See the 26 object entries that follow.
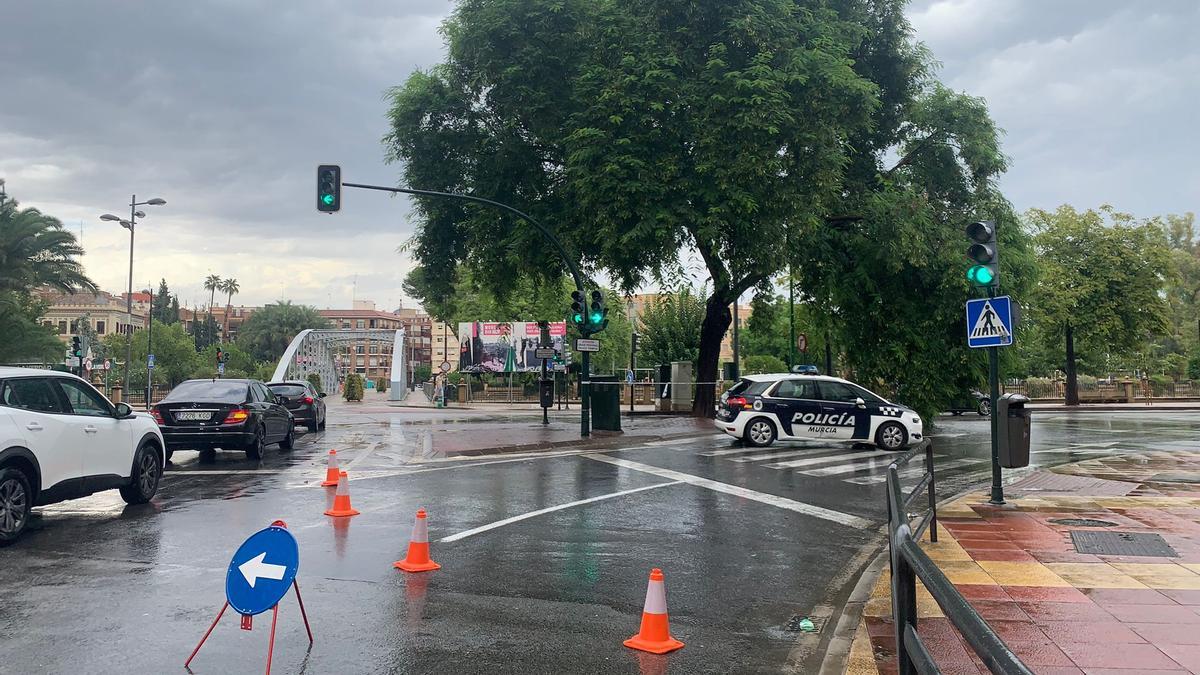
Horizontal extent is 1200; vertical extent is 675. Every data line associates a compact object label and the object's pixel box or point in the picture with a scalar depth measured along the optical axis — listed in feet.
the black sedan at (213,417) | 48.85
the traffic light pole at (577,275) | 65.81
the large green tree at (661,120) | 66.33
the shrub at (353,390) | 224.53
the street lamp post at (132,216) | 141.31
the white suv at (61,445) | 26.50
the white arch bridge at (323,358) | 212.84
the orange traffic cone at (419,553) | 23.44
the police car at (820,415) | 59.11
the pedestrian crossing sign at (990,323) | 34.09
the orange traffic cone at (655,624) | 17.19
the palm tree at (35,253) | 127.85
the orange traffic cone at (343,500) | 32.17
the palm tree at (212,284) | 472.44
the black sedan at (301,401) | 79.46
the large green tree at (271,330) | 412.89
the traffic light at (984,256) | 34.27
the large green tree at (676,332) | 158.61
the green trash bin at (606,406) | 73.87
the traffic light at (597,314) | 69.92
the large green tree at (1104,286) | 131.54
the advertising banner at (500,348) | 187.83
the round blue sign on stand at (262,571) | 15.84
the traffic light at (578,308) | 67.77
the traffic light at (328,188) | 64.59
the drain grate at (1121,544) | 25.39
